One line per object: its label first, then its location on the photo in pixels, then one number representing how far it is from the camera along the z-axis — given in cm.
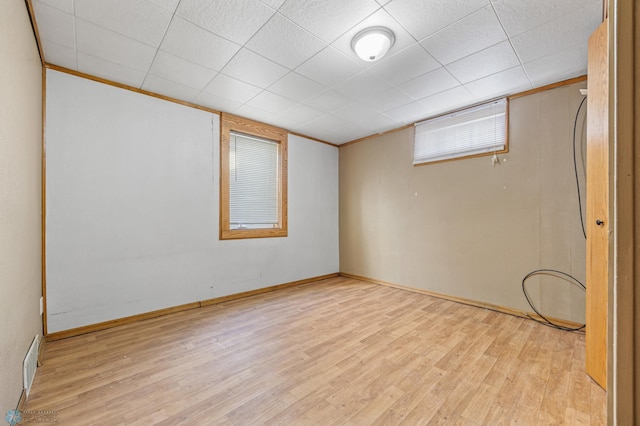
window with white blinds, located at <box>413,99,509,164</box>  348
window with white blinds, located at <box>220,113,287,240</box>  394
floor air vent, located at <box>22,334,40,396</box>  180
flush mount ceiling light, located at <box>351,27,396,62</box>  222
